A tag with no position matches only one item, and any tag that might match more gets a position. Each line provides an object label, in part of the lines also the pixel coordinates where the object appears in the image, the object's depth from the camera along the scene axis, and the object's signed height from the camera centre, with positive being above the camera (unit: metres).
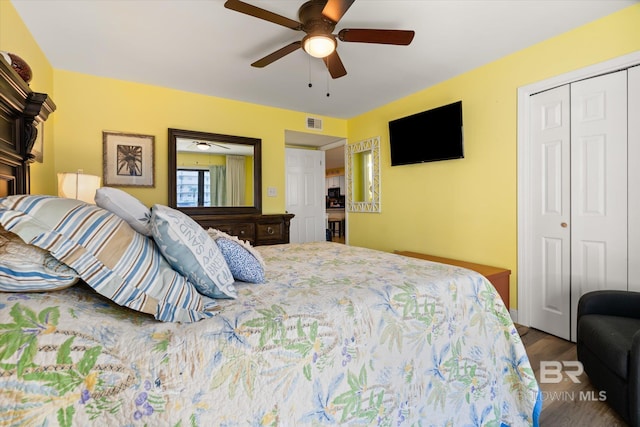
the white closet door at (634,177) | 2.05 +0.24
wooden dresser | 3.48 -0.16
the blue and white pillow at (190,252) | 1.01 -0.14
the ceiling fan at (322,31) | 1.76 +1.17
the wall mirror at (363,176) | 4.29 +0.56
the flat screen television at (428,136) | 3.10 +0.87
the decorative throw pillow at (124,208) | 1.11 +0.02
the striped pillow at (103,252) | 0.80 -0.11
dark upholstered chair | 1.42 -0.72
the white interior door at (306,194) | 4.79 +0.31
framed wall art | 3.18 +0.60
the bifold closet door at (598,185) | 2.14 +0.20
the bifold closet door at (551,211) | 2.43 +0.00
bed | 0.70 -0.38
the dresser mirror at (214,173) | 3.51 +0.51
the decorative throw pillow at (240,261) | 1.29 -0.21
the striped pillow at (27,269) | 0.77 -0.15
